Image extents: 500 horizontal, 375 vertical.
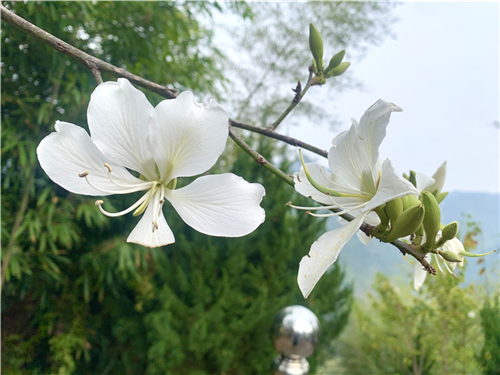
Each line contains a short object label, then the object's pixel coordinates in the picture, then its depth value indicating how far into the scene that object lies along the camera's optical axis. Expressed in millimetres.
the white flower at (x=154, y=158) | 176
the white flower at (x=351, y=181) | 156
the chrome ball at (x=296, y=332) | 796
